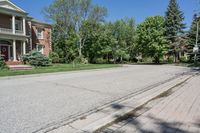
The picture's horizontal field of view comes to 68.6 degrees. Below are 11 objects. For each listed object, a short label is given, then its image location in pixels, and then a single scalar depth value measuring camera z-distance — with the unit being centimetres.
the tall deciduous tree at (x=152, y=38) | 3165
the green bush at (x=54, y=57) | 2553
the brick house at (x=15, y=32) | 1935
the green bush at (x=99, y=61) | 3315
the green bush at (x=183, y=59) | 3713
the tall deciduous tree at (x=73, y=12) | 2671
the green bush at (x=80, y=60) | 2690
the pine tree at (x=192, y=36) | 3152
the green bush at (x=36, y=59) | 1849
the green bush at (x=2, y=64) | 1484
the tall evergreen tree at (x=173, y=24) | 3426
